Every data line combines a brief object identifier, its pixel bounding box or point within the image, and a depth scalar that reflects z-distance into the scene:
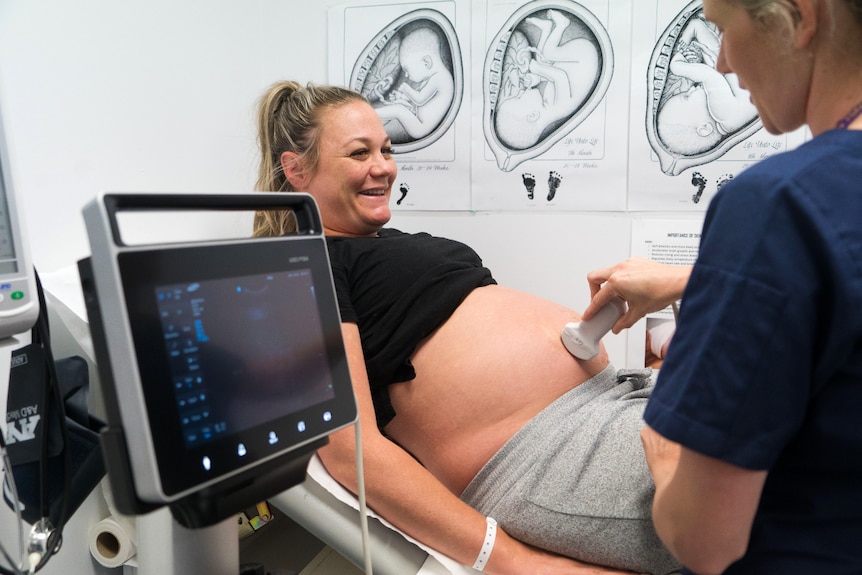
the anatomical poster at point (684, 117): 1.56
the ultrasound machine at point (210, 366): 0.53
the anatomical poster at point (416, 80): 1.70
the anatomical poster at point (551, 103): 1.61
